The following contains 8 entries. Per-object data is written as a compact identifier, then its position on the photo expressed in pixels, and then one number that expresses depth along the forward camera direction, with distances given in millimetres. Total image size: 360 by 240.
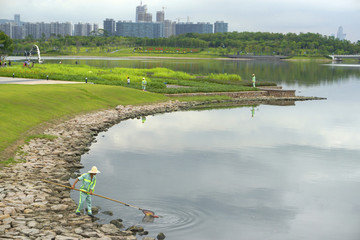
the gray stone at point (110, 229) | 17828
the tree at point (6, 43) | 138625
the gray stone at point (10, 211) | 18109
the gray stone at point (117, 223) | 19016
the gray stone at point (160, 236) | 18323
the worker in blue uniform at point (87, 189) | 19422
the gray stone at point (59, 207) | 19578
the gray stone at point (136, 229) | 18672
